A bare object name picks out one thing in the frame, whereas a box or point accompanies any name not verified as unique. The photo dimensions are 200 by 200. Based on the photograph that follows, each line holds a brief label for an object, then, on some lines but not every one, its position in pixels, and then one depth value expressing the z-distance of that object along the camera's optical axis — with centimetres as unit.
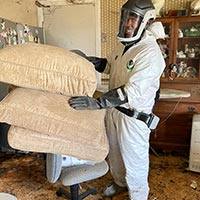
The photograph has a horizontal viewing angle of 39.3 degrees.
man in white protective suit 177
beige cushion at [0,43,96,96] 142
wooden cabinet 303
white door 354
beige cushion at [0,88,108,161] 140
